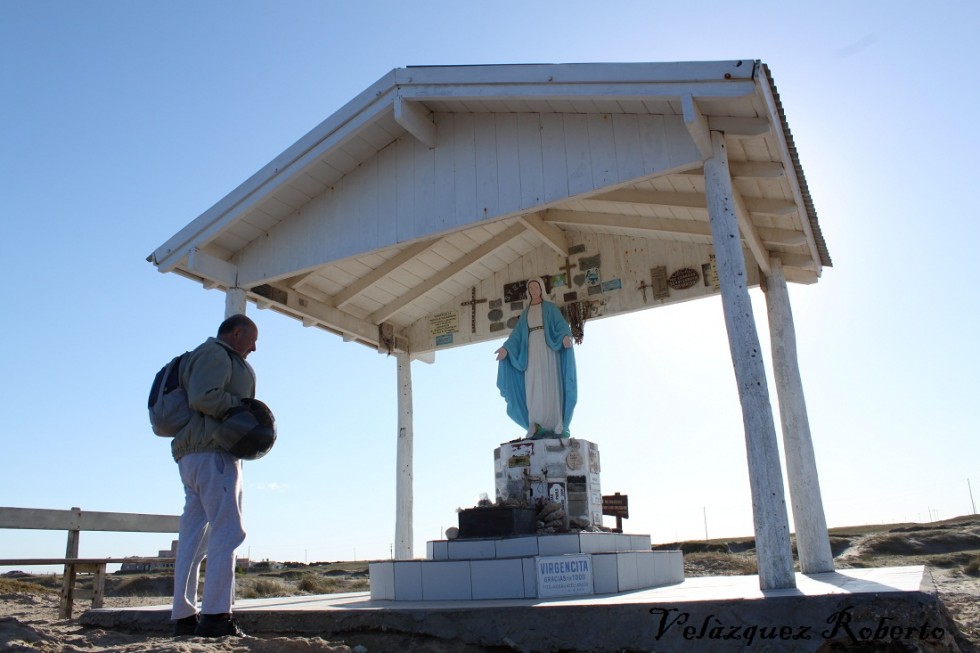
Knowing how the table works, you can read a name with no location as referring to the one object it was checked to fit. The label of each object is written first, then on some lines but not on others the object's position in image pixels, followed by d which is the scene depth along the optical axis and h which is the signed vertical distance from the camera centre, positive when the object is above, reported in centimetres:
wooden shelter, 582 +321
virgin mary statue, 839 +191
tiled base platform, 580 -17
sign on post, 802 +37
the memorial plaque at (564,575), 565 -22
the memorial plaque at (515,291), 1010 +328
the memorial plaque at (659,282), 907 +297
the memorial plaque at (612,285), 941 +307
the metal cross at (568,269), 979 +341
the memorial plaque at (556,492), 769 +51
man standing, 377 +33
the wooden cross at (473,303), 1048 +326
